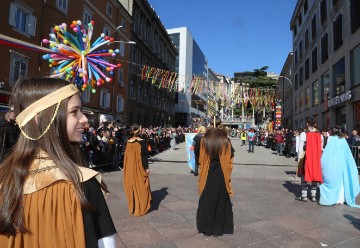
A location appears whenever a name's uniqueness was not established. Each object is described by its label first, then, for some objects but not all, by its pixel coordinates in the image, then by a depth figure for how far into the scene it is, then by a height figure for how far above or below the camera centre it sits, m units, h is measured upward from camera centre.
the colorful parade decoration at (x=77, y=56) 7.76 +2.12
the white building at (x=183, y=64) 67.12 +17.08
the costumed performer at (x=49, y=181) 1.34 -0.20
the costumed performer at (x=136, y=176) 6.18 -0.75
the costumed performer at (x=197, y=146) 7.44 -0.10
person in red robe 7.19 -0.41
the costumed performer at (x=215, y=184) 4.95 -0.70
